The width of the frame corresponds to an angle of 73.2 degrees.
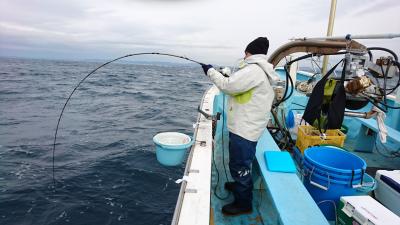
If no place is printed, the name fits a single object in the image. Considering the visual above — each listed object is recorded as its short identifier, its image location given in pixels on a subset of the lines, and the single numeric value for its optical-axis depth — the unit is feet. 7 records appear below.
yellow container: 11.00
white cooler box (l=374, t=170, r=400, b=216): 8.13
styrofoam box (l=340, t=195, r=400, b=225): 6.10
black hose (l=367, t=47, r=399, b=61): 7.39
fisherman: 7.60
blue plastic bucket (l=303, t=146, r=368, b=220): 7.79
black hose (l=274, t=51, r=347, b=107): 10.18
